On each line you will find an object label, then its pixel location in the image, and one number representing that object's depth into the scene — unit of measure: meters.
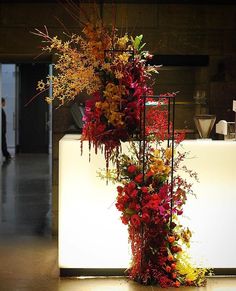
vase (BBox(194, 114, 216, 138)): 6.24
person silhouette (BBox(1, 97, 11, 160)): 16.47
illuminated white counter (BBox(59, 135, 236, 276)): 5.67
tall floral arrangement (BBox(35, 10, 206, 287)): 5.32
